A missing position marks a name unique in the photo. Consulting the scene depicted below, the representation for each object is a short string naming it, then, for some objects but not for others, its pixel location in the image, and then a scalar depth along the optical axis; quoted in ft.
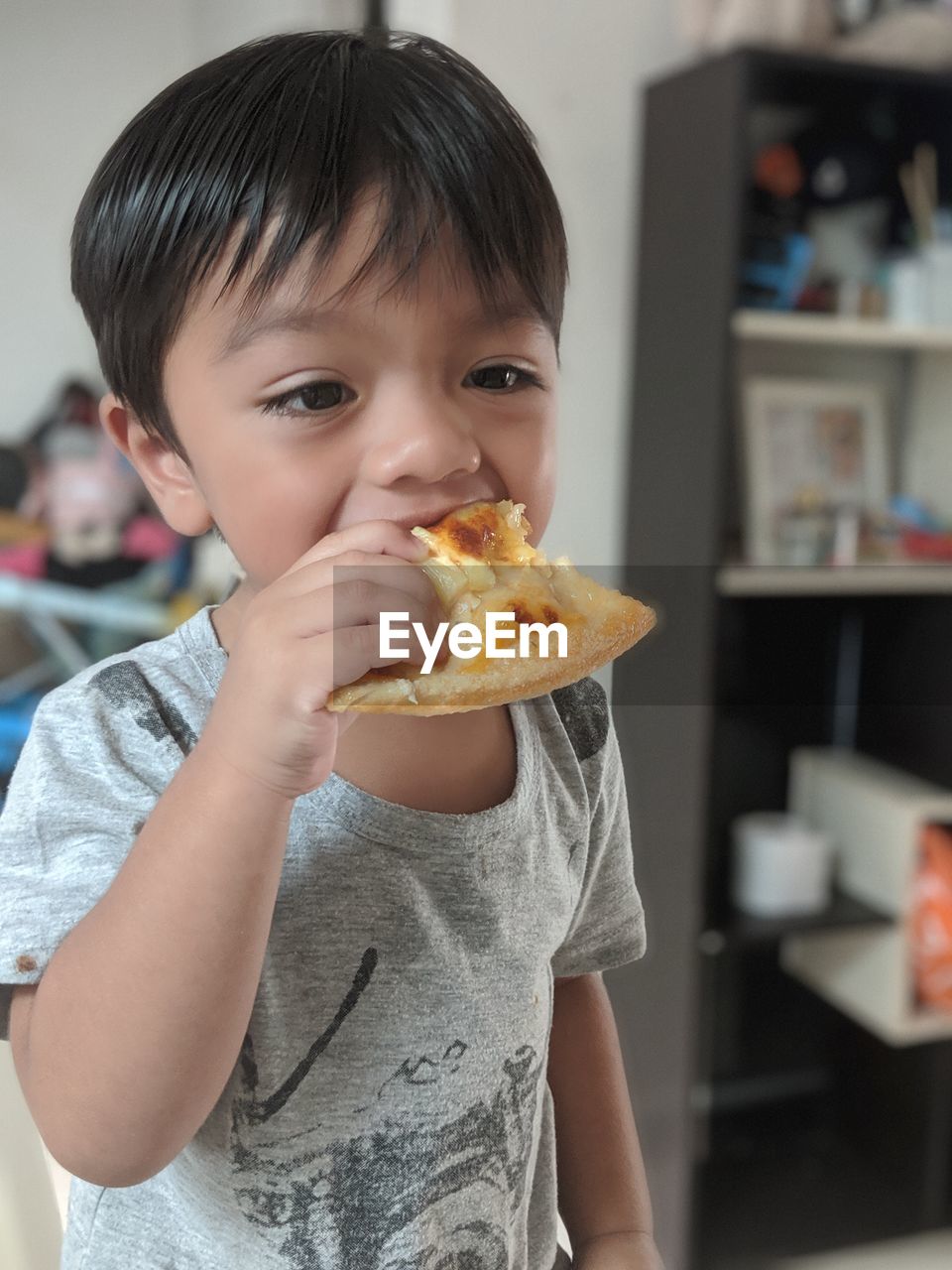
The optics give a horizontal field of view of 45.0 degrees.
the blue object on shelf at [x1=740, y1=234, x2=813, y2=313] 3.67
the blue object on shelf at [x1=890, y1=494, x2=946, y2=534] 3.96
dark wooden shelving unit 3.36
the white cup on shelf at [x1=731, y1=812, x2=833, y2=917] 3.87
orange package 3.73
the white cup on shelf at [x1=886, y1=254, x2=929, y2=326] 3.77
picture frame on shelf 3.71
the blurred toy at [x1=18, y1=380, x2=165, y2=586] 3.62
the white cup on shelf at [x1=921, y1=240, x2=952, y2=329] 3.75
